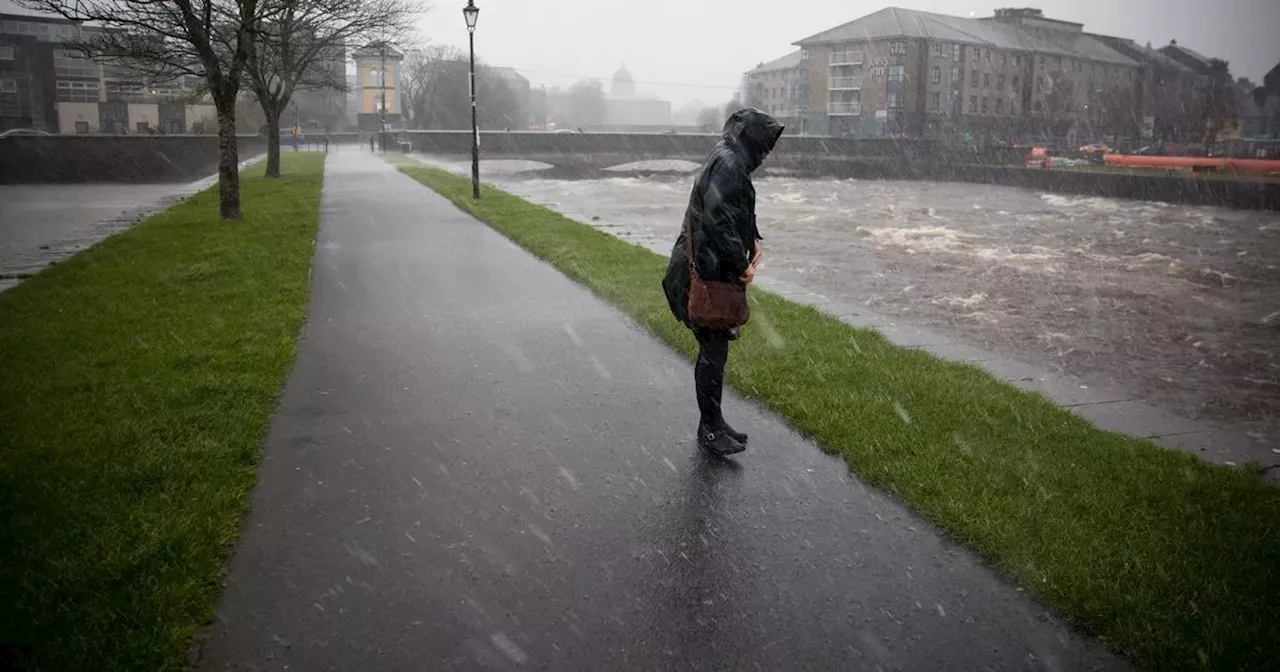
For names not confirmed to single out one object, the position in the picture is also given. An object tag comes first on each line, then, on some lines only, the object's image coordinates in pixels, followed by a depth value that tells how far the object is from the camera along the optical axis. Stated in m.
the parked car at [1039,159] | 51.86
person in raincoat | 4.77
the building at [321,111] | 100.50
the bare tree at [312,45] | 26.27
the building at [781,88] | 99.54
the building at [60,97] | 70.38
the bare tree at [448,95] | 89.94
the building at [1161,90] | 62.31
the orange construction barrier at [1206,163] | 40.97
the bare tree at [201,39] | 15.16
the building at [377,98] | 91.00
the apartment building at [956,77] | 83.00
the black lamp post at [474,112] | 21.02
